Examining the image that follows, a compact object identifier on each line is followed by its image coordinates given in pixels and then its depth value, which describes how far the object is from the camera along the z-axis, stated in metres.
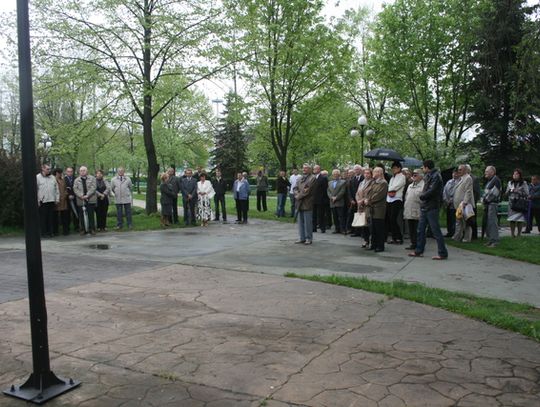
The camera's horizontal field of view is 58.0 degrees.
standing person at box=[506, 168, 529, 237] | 13.66
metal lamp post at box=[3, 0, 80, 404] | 3.51
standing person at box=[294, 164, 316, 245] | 11.92
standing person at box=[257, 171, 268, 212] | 22.20
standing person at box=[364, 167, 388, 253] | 10.91
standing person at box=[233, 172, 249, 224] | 17.97
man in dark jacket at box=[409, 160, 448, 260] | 9.88
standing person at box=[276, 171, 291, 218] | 20.20
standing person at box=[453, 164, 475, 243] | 11.85
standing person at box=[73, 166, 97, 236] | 14.05
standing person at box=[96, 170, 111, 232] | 14.98
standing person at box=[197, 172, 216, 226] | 17.09
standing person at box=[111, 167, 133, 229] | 15.47
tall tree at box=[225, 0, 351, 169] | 21.14
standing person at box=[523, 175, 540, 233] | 14.86
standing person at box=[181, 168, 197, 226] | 17.17
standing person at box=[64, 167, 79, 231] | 14.29
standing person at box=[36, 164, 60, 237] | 13.41
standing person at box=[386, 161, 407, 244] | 12.04
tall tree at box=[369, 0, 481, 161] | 24.53
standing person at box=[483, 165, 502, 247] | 11.99
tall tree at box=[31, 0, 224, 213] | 17.30
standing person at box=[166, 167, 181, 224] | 16.75
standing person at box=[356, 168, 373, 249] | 11.40
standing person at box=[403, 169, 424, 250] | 11.12
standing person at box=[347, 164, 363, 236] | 14.06
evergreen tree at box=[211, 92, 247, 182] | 45.47
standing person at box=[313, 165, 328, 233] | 14.87
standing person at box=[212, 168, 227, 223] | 18.50
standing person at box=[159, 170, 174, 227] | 16.55
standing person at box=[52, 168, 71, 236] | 14.01
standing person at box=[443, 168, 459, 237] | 13.62
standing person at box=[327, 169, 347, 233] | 14.48
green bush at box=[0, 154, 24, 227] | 14.27
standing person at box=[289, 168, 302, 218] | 19.07
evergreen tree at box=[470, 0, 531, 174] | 21.75
